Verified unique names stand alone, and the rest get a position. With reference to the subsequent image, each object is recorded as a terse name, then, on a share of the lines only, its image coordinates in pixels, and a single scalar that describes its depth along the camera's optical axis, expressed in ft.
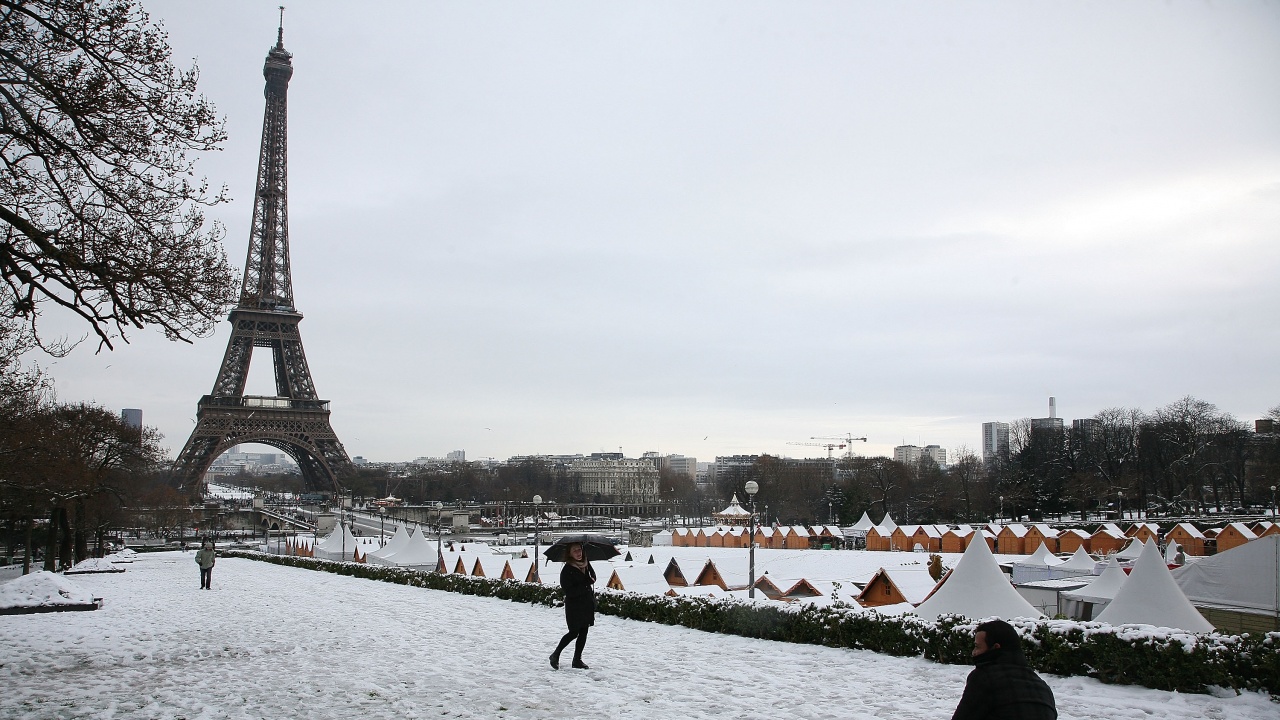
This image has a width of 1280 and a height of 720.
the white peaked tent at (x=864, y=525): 156.39
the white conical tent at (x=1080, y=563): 83.58
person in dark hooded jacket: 13.71
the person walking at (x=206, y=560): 65.87
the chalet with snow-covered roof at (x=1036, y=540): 129.29
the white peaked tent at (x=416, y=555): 110.16
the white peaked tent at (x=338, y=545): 130.52
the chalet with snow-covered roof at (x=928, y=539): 135.23
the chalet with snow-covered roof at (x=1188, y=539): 113.80
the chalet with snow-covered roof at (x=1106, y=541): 117.97
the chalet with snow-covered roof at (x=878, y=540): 143.43
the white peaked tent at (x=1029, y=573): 75.51
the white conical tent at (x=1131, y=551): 97.65
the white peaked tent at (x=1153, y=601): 39.81
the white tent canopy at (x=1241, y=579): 43.83
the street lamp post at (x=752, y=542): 56.83
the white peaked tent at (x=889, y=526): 149.46
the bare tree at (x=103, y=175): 25.79
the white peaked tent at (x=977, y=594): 45.44
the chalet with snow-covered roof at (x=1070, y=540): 128.26
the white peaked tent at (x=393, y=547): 112.88
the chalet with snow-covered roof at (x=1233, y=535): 107.55
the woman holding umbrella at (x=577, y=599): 29.12
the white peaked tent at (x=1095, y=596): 53.62
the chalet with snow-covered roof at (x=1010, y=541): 129.80
